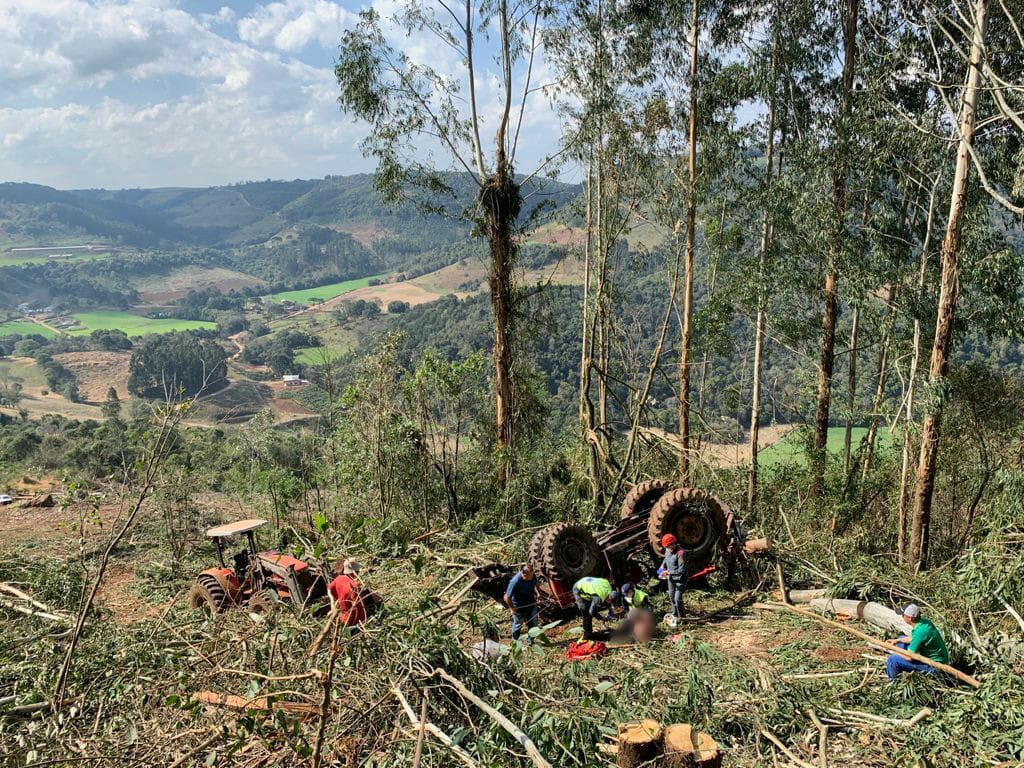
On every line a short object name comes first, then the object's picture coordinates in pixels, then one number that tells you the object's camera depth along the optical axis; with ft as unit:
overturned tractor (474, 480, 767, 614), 29.84
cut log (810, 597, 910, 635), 25.75
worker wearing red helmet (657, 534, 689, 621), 28.22
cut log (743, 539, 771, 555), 32.50
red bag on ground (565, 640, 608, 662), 25.40
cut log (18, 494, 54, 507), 57.88
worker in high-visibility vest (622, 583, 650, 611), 27.91
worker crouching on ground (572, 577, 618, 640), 25.82
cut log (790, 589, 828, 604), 29.89
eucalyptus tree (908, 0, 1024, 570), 31.78
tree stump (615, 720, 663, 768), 12.75
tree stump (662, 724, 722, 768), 12.44
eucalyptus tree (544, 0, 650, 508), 52.75
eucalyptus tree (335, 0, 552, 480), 51.75
